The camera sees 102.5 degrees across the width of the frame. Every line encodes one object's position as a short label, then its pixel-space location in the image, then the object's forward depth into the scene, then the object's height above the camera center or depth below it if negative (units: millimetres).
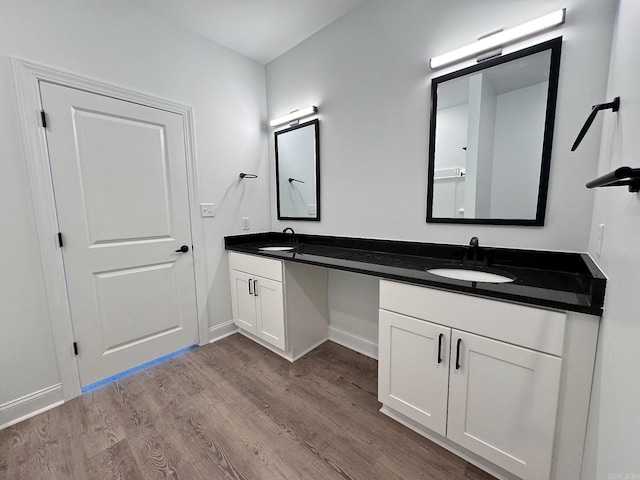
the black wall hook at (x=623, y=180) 548 +62
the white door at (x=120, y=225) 1657 -91
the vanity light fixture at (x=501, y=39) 1211 +876
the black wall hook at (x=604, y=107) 917 +358
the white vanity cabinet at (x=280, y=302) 1993 -769
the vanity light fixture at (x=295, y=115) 2262 +874
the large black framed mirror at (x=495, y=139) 1311 +388
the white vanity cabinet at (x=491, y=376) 931 -704
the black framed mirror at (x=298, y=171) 2334 +373
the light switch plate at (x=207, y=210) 2293 +12
